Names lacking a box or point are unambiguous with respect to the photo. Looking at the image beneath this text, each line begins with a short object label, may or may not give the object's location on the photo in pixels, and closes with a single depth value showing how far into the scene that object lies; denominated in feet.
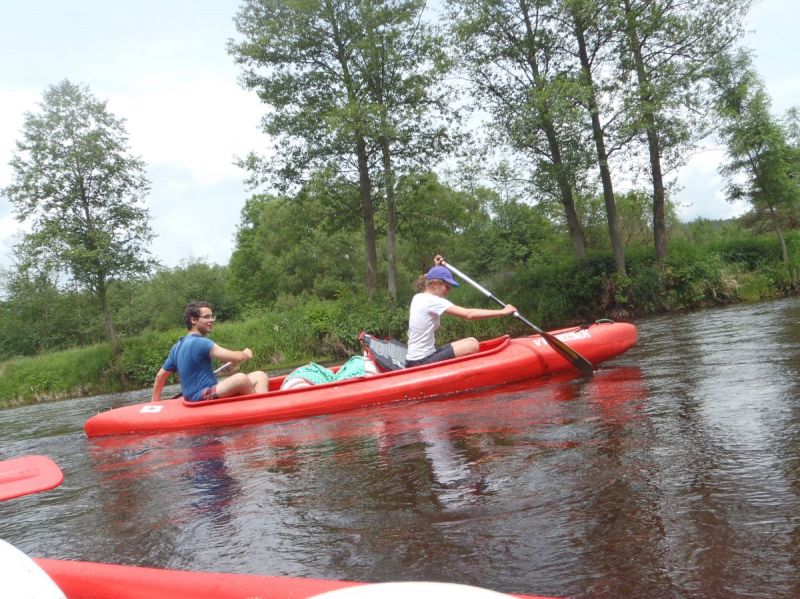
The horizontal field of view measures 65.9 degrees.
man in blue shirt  19.67
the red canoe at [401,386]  20.31
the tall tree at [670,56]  48.08
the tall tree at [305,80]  54.90
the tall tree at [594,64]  48.49
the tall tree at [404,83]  53.72
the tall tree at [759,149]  53.16
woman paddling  20.16
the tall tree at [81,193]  56.49
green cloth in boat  22.30
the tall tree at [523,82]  50.42
